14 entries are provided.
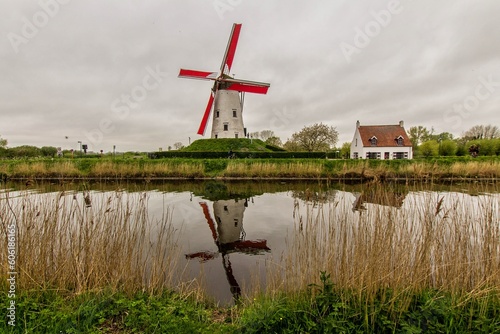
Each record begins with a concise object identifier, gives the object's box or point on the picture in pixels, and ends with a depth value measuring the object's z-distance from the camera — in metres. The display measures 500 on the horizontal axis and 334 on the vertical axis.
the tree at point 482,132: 51.78
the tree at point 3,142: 52.69
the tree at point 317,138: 43.78
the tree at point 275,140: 51.76
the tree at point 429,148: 41.28
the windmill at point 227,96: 29.84
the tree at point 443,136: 58.83
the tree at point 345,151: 45.91
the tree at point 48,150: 52.34
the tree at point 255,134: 62.25
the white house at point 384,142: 34.28
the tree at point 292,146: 44.72
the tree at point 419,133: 52.79
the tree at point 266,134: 61.16
